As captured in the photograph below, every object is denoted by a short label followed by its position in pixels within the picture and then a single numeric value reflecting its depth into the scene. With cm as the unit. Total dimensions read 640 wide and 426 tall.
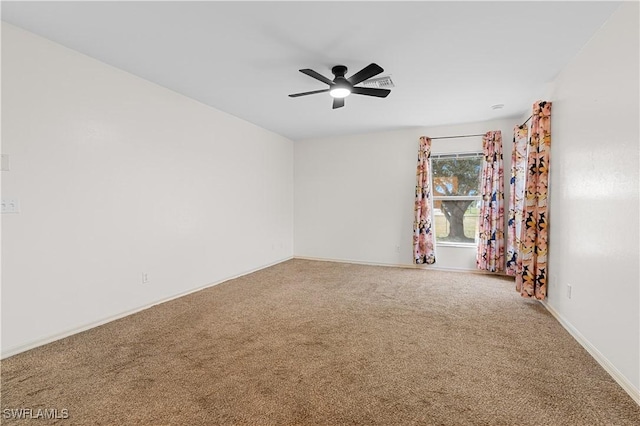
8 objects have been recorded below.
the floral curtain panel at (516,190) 422
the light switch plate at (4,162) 218
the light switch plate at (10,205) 219
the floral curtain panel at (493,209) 468
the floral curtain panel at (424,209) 505
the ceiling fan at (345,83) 252
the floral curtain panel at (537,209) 310
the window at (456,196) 506
